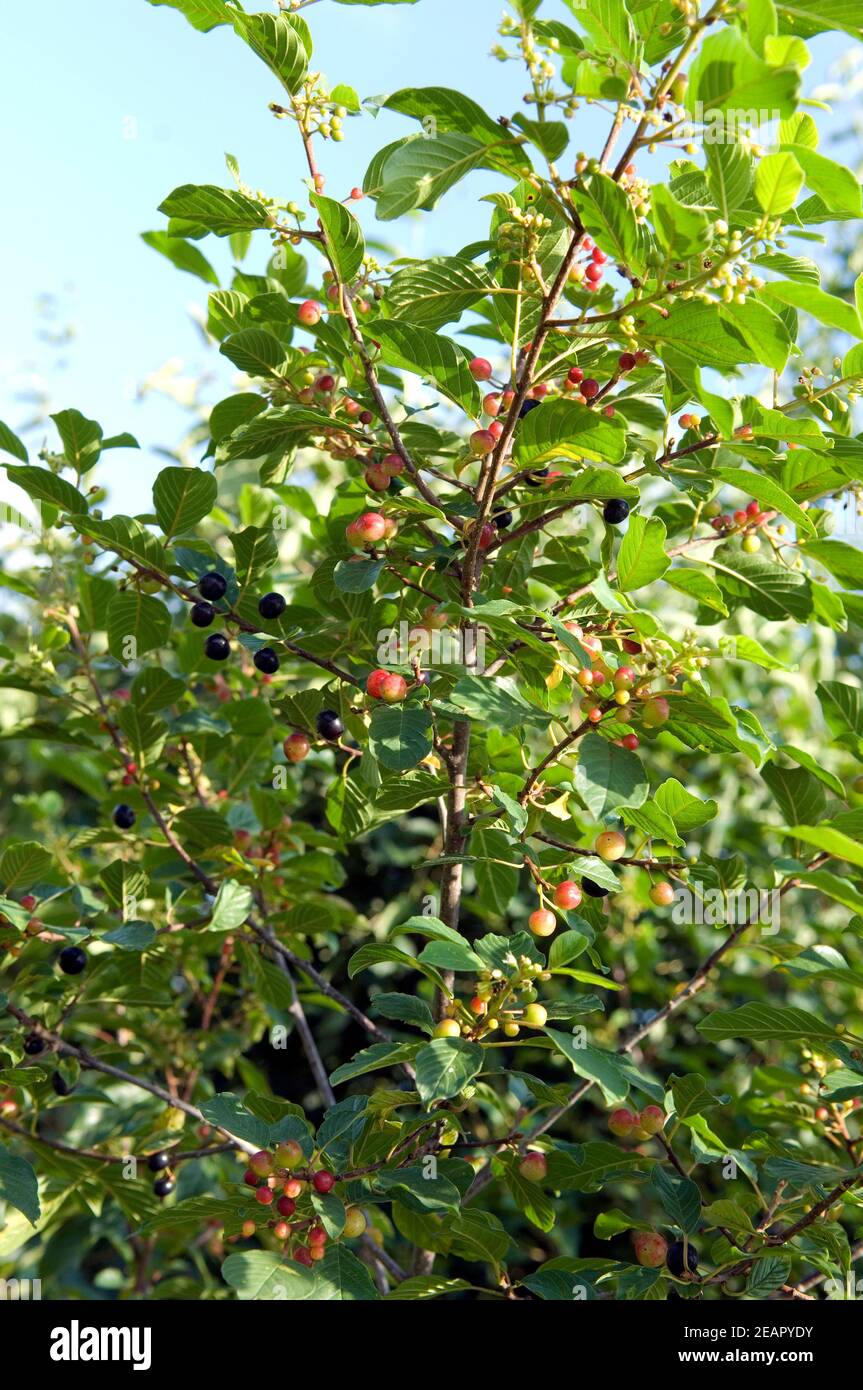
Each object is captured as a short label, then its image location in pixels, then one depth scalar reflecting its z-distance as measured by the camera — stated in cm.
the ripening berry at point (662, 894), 46
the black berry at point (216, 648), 54
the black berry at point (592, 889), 49
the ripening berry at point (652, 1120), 47
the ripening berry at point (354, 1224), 45
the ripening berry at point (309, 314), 47
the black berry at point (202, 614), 51
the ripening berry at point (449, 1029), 44
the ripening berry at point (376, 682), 45
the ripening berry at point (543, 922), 46
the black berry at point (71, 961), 53
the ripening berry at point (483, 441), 46
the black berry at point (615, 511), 49
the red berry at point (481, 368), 48
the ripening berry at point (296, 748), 51
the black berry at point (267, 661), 50
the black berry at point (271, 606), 51
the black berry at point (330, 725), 51
